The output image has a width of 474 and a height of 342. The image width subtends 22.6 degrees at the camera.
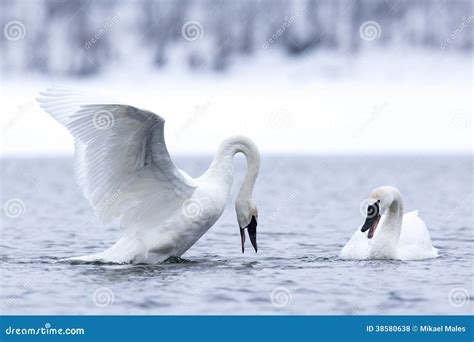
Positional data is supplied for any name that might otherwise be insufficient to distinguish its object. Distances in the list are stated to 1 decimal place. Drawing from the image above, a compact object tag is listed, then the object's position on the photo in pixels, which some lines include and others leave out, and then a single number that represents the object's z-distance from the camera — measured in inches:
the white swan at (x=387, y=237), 562.3
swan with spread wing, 503.5
